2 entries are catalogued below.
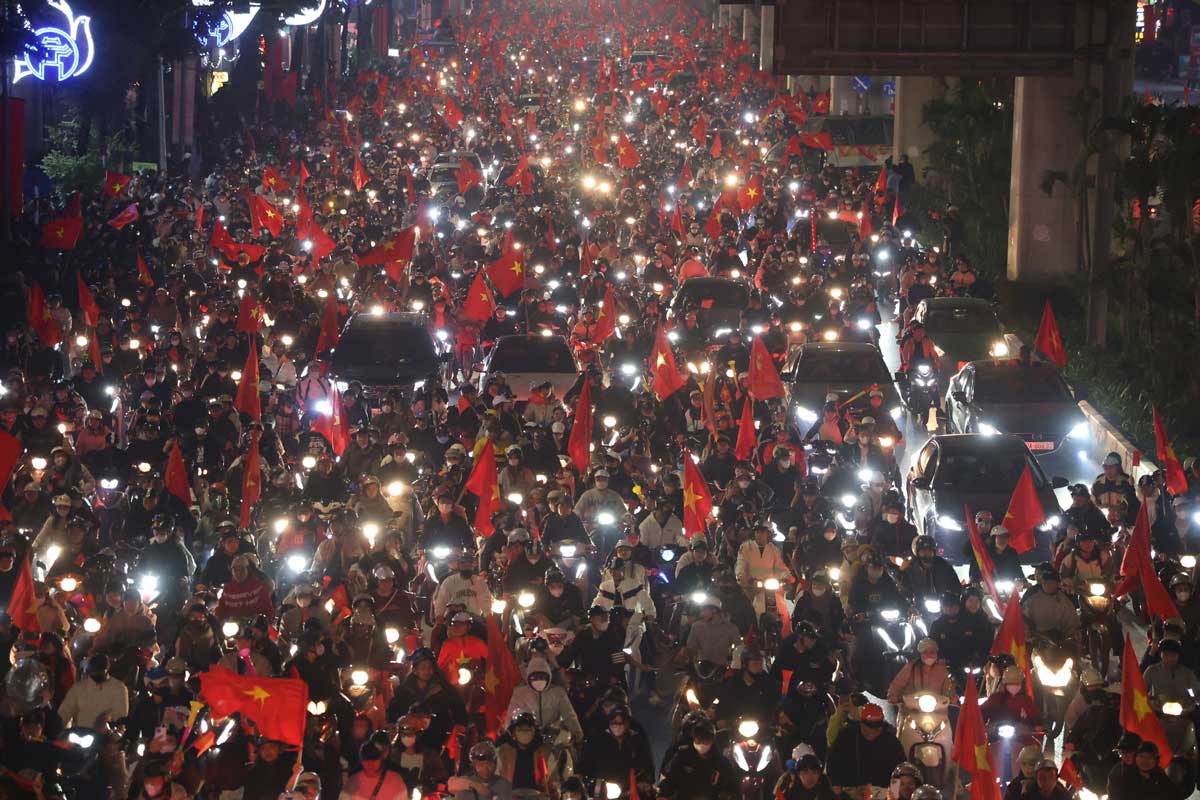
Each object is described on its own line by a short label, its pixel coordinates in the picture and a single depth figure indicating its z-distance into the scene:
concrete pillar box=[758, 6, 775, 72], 80.50
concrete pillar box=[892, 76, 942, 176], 55.16
